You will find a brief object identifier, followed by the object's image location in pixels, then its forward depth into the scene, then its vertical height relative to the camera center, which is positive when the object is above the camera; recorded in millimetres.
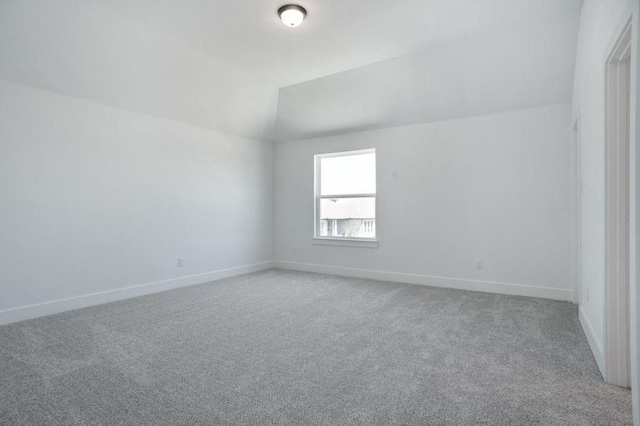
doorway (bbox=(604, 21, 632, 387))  1995 -38
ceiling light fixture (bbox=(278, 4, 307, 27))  2876 +1709
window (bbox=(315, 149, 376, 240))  5406 +328
